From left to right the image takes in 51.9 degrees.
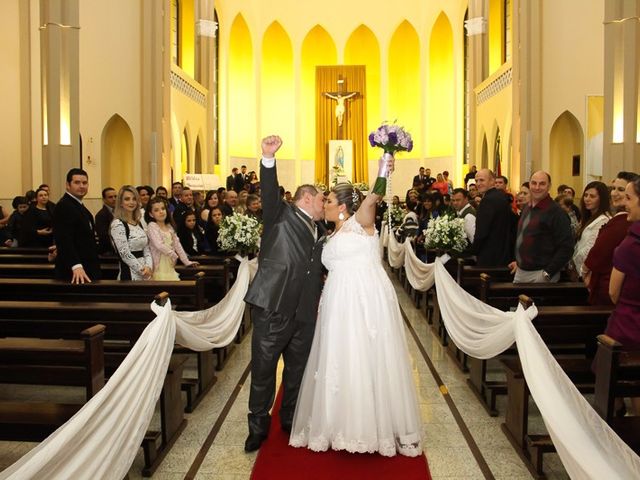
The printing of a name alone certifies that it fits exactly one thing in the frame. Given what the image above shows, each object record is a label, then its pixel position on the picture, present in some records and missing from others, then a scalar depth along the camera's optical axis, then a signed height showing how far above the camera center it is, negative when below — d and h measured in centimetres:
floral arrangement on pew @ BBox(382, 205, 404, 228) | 1512 -2
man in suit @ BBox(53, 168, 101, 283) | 571 -13
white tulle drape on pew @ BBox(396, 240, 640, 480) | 299 -99
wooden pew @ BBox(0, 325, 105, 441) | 351 -86
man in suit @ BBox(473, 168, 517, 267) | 693 -13
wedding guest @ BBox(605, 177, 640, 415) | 360 -39
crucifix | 2541 +460
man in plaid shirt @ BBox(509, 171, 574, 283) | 608 -21
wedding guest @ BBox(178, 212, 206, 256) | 843 -23
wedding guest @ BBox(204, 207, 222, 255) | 902 -24
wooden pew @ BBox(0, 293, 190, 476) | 465 -76
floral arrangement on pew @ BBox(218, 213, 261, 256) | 784 -22
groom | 446 -48
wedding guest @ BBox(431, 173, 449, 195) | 1568 +76
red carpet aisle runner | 399 -157
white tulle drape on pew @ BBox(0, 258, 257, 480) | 271 -97
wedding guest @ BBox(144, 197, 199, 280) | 668 -24
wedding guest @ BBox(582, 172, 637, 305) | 479 -31
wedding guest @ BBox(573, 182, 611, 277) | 587 +2
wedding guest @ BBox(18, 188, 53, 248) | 959 -11
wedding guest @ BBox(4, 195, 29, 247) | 1048 -7
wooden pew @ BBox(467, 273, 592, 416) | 568 -70
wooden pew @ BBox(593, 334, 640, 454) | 335 -87
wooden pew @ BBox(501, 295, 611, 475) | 445 -104
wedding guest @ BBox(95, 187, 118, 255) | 816 -6
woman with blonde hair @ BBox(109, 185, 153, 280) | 616 -18
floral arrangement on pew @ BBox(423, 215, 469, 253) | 792 -24
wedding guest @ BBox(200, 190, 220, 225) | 948 +18
